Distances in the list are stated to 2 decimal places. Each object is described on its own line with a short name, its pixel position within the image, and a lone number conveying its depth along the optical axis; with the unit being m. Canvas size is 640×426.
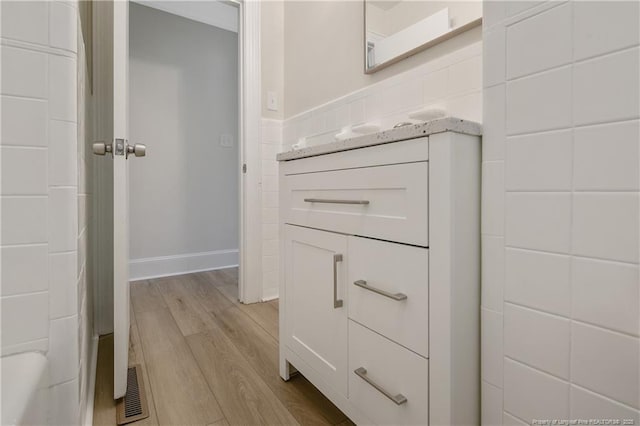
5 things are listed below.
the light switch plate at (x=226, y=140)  3.09
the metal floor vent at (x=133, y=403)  1.02
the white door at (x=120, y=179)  1.05
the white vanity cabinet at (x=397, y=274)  0.66
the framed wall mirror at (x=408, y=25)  1.16
